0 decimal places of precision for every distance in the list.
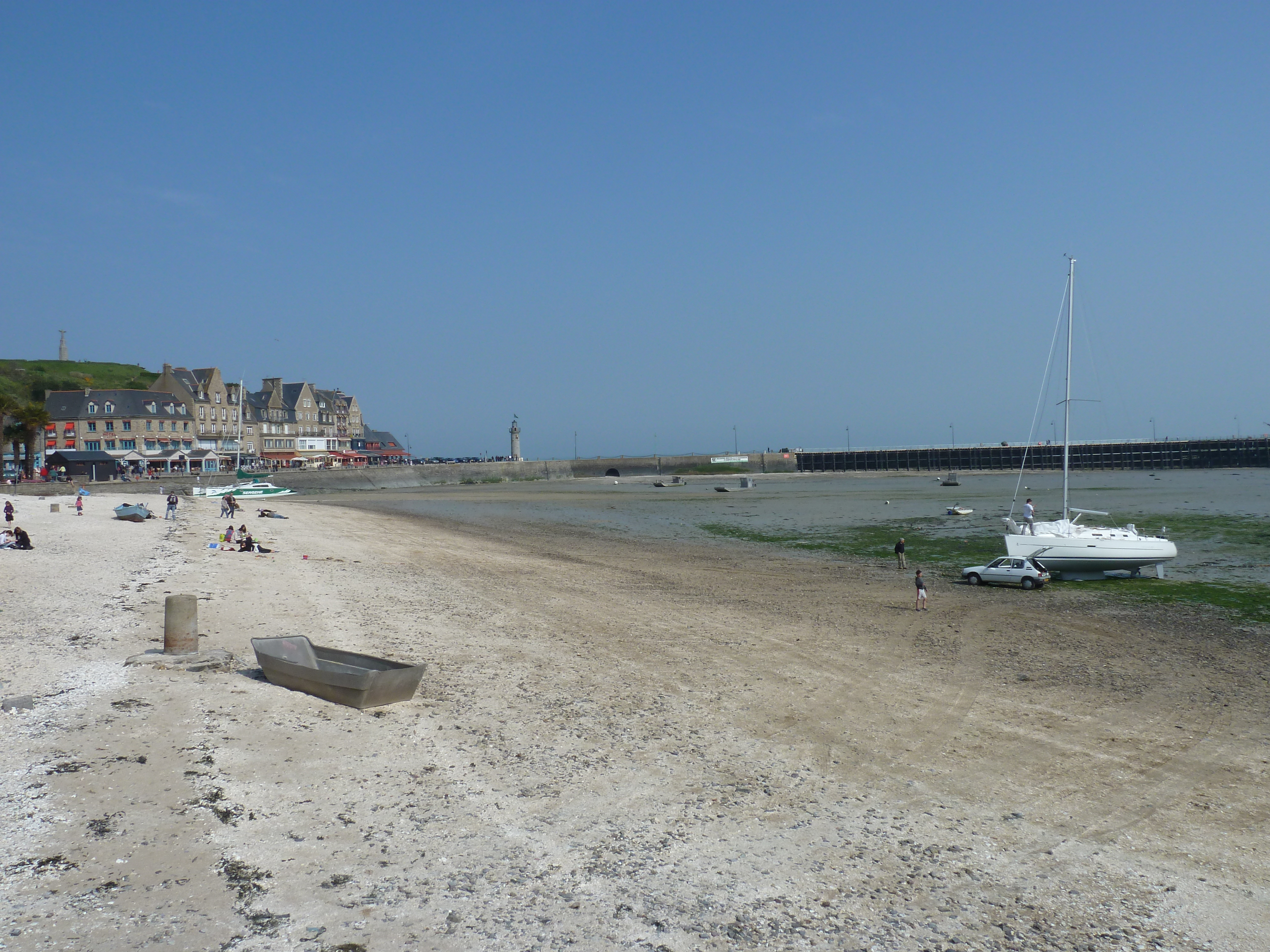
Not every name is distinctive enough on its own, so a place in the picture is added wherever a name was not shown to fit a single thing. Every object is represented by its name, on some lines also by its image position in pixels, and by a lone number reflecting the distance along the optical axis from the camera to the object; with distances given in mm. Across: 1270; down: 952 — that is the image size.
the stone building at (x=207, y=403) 100312
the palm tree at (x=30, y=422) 69188
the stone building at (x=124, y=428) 88188
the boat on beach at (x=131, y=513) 40312
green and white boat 67875
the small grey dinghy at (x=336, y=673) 11891
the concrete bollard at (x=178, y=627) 13711
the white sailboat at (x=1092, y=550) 29359
